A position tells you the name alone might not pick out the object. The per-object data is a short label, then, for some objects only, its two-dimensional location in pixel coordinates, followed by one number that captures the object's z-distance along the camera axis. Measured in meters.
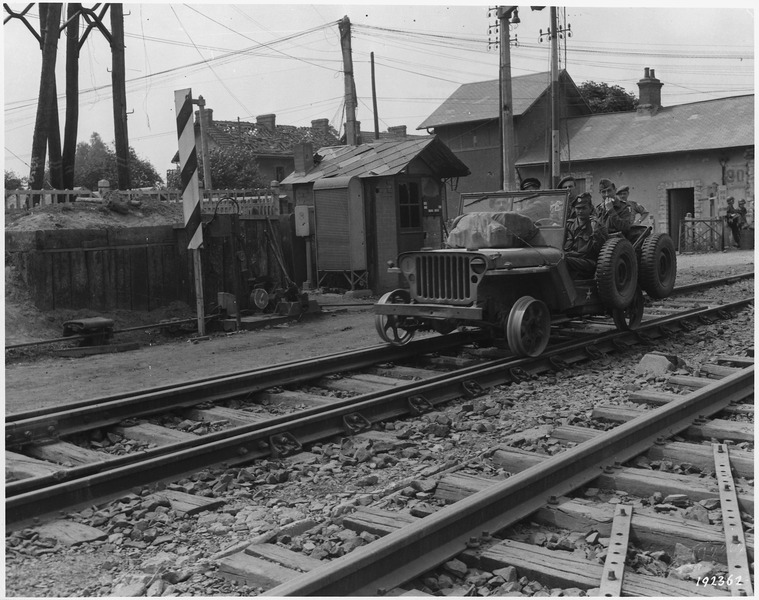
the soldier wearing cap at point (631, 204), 11.53
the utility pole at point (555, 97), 23.88
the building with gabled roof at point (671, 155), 32.12
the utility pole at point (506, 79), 19.50
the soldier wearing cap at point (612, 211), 11.19
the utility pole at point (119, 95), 19.58
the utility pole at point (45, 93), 16.78
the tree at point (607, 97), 50.44
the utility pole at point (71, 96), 18.62
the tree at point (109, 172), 44.50
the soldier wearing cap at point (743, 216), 29.60
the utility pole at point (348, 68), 25.39
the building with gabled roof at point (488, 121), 41.06
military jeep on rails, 9.25
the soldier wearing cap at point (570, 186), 10.42
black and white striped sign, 11.66
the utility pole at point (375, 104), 42.09
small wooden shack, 17.64
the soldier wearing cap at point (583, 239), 10.41
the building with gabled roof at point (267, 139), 48.59
